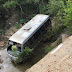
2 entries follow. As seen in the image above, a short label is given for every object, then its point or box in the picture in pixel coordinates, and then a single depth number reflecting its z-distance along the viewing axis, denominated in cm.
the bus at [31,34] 832
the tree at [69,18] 776
